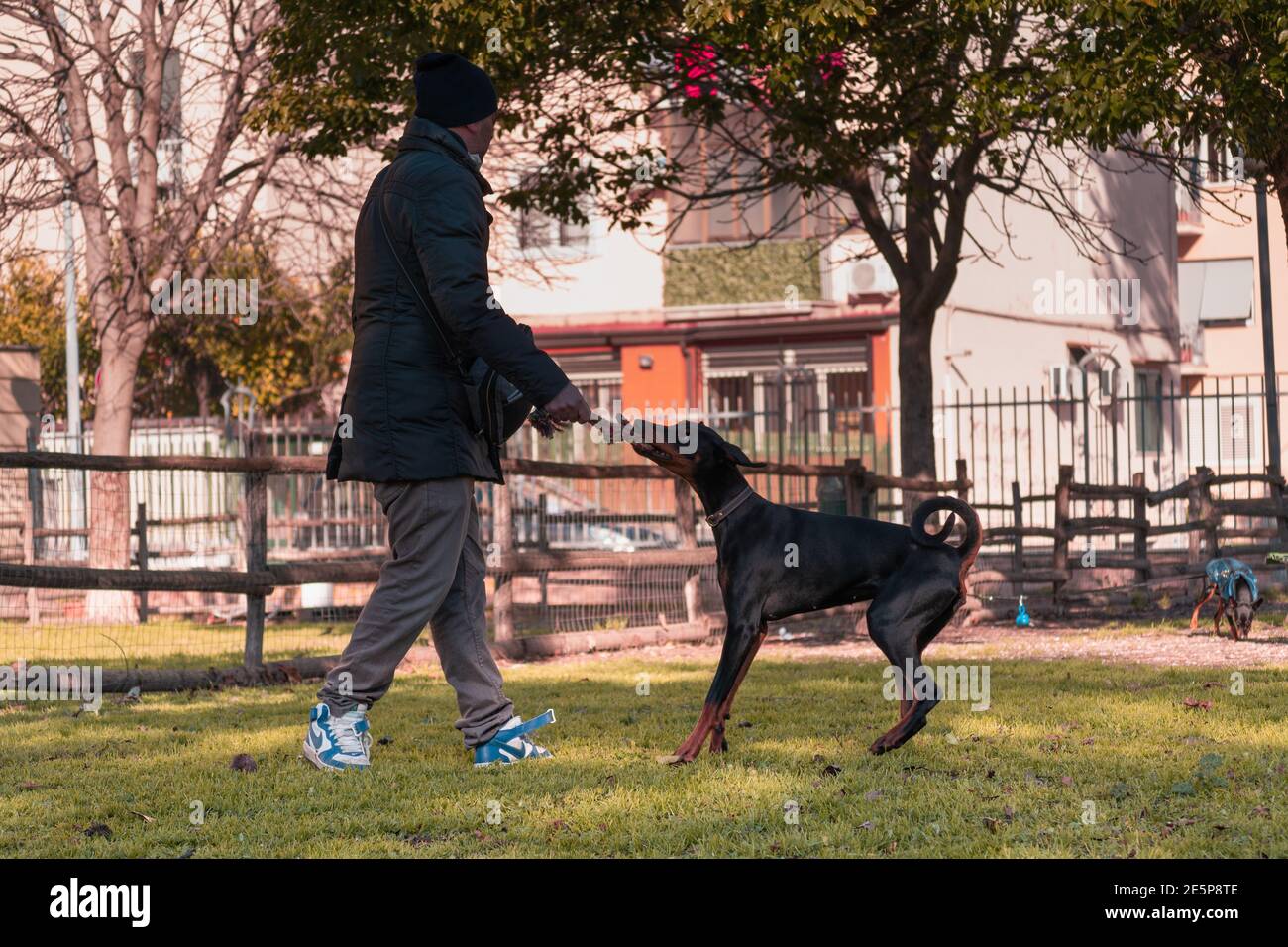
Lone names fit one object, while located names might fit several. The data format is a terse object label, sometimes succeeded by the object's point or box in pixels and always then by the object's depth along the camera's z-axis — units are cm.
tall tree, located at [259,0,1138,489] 1123
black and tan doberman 624
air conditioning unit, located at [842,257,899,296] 2703
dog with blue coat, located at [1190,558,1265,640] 1141
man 559
